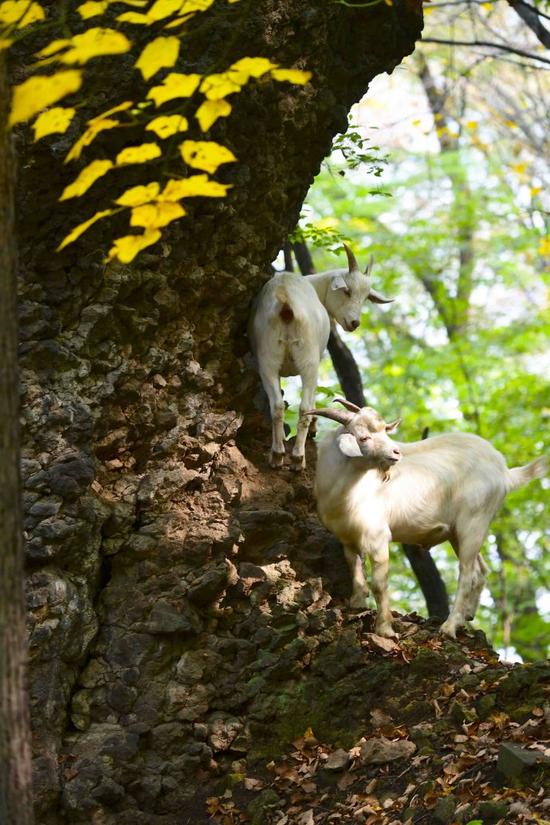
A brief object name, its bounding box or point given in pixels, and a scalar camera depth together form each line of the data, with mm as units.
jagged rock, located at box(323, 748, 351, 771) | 14156
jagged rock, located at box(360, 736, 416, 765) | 14094
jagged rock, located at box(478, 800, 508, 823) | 12227
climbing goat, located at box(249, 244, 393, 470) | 17328
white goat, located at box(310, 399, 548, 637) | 16703
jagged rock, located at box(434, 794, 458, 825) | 12594
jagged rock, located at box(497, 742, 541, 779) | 12711
